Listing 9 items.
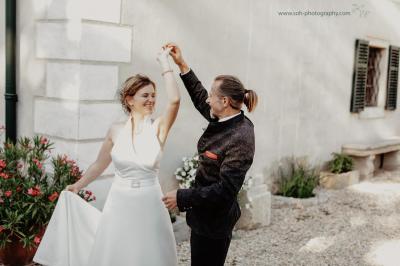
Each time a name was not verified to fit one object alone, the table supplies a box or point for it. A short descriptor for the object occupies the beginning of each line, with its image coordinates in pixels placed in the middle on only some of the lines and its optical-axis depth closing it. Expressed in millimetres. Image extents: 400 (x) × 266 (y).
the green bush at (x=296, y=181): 7258
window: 10352
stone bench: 8913
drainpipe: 5035
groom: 2664
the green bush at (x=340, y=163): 8469
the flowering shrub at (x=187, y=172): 5539
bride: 2967
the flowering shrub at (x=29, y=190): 3898
